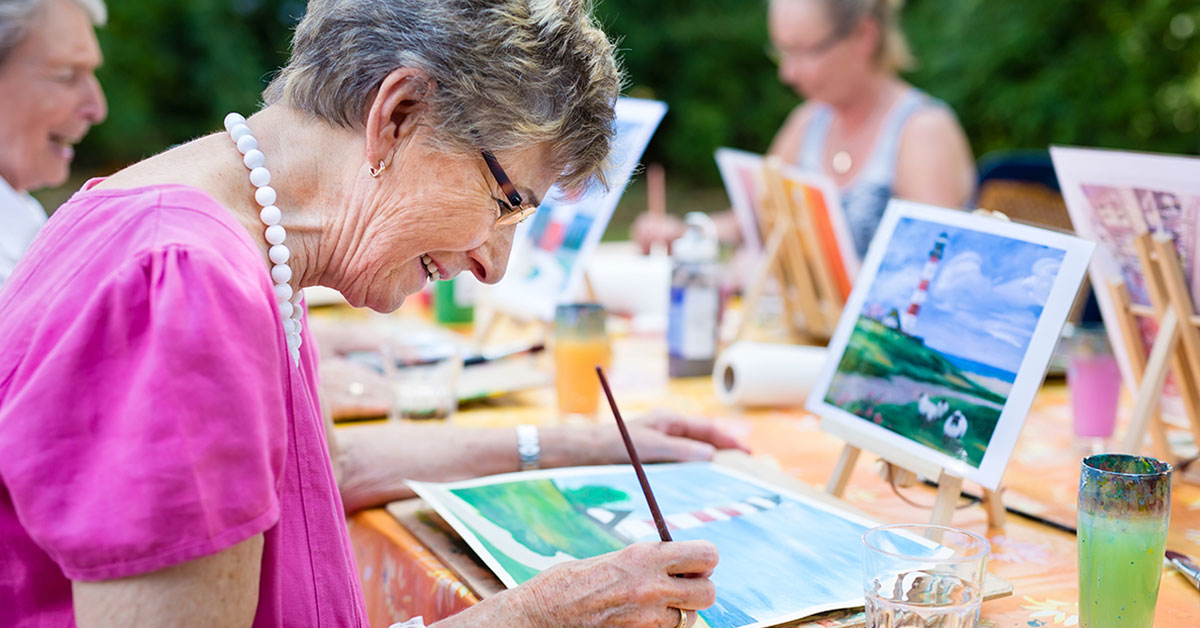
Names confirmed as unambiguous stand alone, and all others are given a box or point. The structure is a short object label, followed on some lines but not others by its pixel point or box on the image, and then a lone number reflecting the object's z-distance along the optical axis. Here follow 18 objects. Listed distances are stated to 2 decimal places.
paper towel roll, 1.92
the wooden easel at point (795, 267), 2.46
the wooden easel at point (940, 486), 1.28
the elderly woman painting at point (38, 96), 2.16
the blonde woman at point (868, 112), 3.07
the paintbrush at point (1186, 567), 1.16
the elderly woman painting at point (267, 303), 0.79
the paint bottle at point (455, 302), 2.69
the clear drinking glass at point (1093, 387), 1.68
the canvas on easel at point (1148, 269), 1.39
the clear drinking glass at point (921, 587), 0.95
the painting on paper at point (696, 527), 1.11
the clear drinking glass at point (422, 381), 1.76
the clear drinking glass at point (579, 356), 1.90
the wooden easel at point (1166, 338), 1.39
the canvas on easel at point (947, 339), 1.24
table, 1.15
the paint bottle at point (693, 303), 2.16
